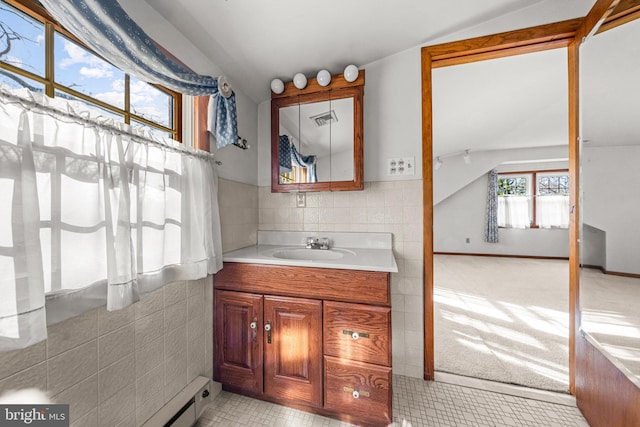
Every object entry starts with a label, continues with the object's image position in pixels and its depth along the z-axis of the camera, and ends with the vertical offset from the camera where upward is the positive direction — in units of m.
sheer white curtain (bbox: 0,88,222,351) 0.61 -0.01
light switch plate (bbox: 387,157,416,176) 1.63 +0.31
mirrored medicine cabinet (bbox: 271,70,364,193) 1.65 +0.55
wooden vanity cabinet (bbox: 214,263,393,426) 1.15 -0.69
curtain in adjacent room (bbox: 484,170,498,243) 4.92 +0.00
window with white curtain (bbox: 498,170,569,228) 4.16 +0.16
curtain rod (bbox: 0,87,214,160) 0.61 +0.31
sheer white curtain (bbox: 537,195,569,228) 4.13 -0.07
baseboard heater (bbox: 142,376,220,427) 1.07 -0.96
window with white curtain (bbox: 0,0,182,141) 0.70 +0.52
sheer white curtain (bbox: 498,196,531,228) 4.66 -0.07
